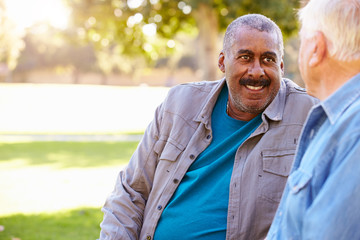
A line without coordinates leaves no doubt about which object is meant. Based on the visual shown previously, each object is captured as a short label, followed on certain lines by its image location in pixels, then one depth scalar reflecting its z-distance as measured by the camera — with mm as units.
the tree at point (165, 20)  12594
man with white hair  1384
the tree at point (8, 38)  29081
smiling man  2594
